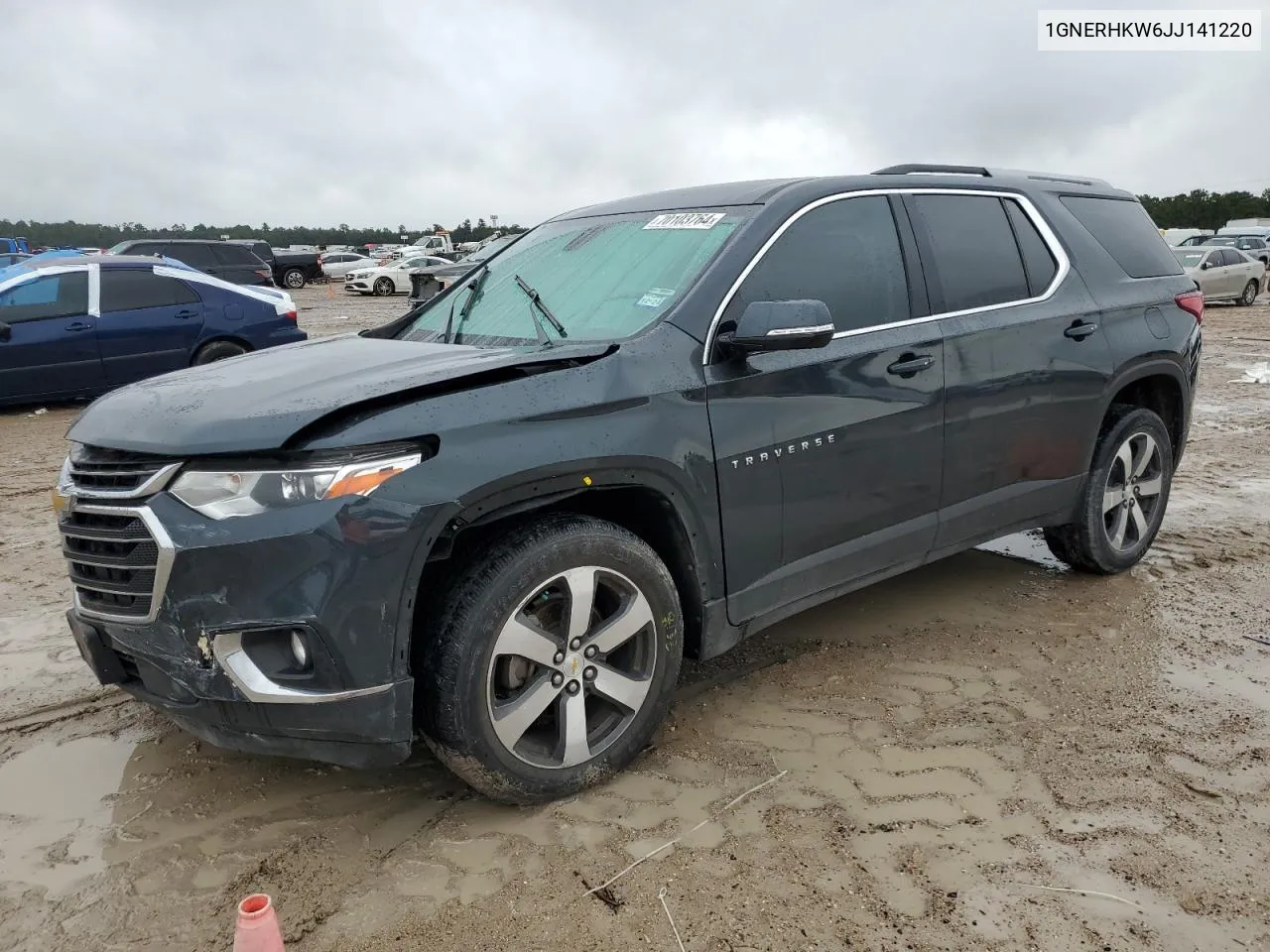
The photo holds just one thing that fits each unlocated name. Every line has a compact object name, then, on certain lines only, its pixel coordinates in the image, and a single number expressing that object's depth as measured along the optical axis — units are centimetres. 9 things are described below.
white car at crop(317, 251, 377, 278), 4206
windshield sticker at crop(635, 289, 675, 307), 312
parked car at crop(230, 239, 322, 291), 3531
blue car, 959
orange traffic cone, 190
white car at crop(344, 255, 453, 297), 3070
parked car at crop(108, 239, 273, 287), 2036
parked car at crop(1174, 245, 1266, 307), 2170
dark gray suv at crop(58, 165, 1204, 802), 242
